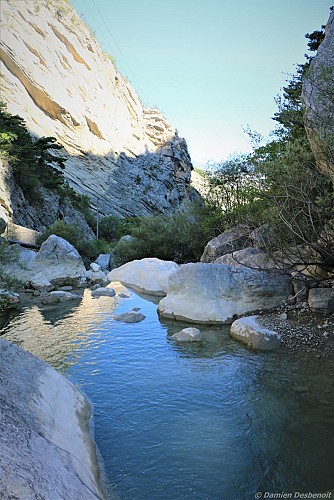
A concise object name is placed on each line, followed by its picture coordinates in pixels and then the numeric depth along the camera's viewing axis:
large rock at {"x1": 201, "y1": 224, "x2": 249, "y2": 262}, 20.11
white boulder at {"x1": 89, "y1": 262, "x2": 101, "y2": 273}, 25.08
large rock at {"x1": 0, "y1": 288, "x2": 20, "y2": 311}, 14.61
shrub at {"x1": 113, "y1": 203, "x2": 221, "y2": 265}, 28.50
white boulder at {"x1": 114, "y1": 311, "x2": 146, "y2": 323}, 13.60
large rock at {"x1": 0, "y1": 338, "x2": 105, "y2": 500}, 2.99
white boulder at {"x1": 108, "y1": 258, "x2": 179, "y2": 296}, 20.00
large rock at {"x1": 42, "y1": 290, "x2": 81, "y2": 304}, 16.84
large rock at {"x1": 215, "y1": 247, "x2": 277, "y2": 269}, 14.12
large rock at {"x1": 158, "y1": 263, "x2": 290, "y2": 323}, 12.91
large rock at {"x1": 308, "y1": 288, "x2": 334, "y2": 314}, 11.22
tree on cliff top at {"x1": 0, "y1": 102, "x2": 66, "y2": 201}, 30.27
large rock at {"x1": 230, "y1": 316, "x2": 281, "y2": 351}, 10.05
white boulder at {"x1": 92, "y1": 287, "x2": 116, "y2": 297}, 18.83
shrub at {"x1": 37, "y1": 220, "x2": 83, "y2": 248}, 27.90
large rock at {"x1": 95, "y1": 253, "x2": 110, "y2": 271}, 29.72
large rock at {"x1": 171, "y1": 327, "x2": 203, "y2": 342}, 11.16
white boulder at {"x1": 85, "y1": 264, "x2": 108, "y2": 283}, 23.50
